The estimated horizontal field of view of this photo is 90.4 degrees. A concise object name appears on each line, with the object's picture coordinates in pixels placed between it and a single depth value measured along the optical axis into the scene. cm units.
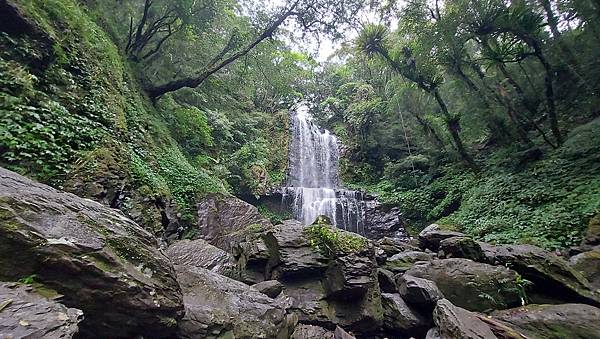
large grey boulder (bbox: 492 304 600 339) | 316
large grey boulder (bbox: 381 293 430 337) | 400
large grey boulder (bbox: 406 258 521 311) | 405
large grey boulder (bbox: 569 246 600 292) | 450
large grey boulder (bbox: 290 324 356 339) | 354
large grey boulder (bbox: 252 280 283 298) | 405
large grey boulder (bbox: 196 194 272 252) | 732
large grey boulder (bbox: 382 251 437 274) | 571
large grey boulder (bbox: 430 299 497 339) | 296
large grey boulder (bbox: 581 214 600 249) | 580
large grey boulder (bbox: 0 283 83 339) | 129
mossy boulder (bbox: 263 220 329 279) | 456
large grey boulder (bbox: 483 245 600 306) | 389
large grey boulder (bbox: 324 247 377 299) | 422
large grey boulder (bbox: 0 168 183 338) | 171
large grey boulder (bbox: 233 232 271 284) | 475
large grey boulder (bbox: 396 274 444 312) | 404
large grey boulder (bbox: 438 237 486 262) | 534
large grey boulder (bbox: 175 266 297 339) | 265
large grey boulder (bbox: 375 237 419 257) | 715
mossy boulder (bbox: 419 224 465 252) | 701
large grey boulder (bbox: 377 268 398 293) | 495
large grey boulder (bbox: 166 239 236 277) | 493
